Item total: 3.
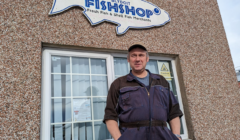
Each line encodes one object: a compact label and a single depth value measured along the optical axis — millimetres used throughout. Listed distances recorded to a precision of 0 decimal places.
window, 2453
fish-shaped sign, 2887
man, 1796
